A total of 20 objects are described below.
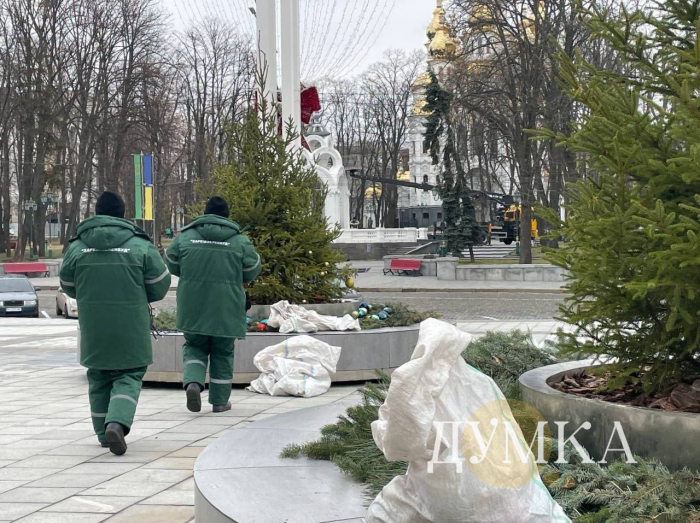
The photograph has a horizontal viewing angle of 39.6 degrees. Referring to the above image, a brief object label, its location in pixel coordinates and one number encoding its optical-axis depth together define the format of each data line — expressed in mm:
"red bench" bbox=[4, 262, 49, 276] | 41709
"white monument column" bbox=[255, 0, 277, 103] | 13570
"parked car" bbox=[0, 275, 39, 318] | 25500
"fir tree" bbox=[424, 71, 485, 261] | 44219
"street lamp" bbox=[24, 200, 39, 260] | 49906
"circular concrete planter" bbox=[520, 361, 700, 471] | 4227
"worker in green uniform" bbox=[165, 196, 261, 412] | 8625
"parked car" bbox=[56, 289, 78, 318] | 25359
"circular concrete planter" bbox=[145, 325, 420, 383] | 10484
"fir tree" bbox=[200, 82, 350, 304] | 11750
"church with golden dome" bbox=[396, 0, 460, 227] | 89938
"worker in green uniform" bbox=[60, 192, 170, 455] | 7098
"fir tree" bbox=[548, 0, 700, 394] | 4344
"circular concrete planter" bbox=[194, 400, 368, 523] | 4016
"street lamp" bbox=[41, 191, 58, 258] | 52406
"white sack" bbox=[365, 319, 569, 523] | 3324
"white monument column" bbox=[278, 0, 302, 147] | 14328
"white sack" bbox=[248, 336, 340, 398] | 9844
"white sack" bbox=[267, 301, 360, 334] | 10625
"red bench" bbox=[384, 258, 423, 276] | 39188
